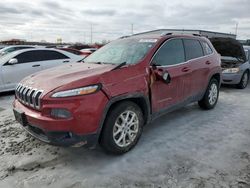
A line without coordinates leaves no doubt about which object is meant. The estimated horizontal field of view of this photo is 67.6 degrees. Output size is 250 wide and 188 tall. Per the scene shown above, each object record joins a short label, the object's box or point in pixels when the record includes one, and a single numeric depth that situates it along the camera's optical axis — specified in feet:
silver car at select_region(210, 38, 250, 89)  20.51
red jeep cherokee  7.30
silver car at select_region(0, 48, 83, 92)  17.84
